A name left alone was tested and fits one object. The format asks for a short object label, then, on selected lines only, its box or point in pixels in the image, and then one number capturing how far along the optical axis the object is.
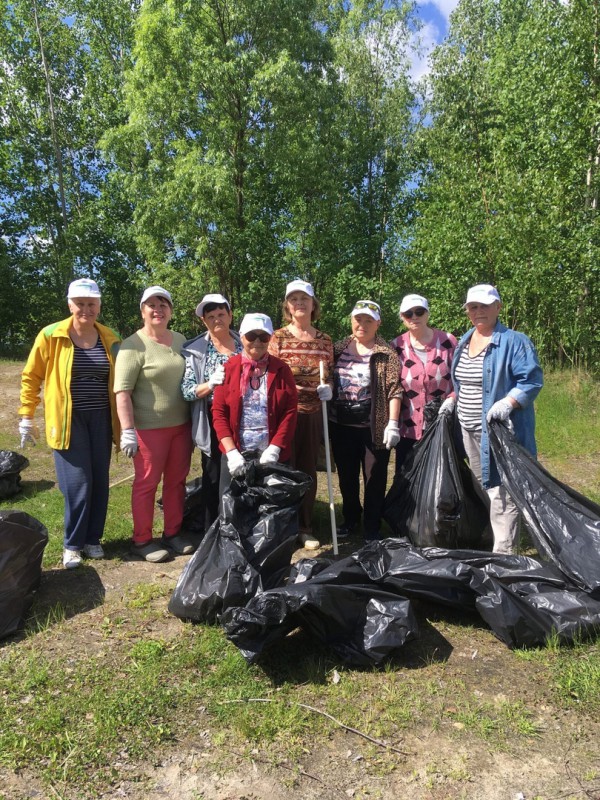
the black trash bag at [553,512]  2.77
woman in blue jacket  3.26
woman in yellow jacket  3.50
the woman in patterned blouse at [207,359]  3.69
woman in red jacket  3.34
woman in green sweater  3.55
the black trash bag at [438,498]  3.57
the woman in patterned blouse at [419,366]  3.88
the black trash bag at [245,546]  2.85
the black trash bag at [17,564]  2.91
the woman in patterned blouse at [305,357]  3.78
